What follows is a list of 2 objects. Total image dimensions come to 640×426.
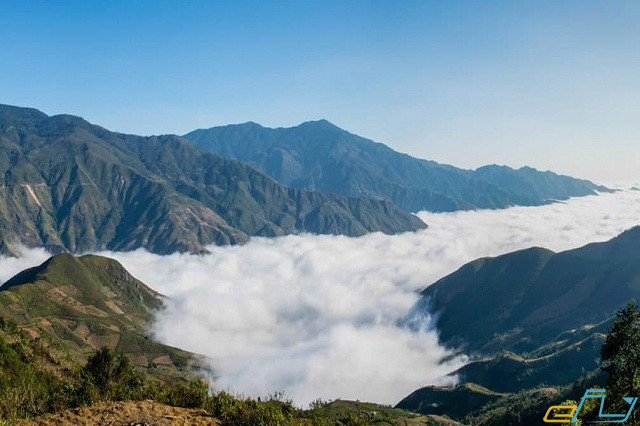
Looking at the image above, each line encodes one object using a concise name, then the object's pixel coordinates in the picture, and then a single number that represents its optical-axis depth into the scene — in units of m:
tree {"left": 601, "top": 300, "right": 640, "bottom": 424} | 56.88
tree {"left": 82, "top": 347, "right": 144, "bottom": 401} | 44.53
